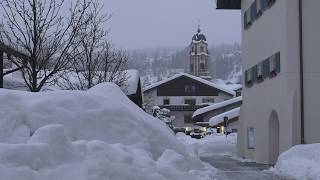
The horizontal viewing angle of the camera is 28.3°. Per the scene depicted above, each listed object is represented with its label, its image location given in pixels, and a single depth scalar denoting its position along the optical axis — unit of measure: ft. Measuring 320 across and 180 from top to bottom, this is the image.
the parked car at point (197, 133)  242.95
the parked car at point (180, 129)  296.63
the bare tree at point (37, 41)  62.80
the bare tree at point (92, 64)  88.22
